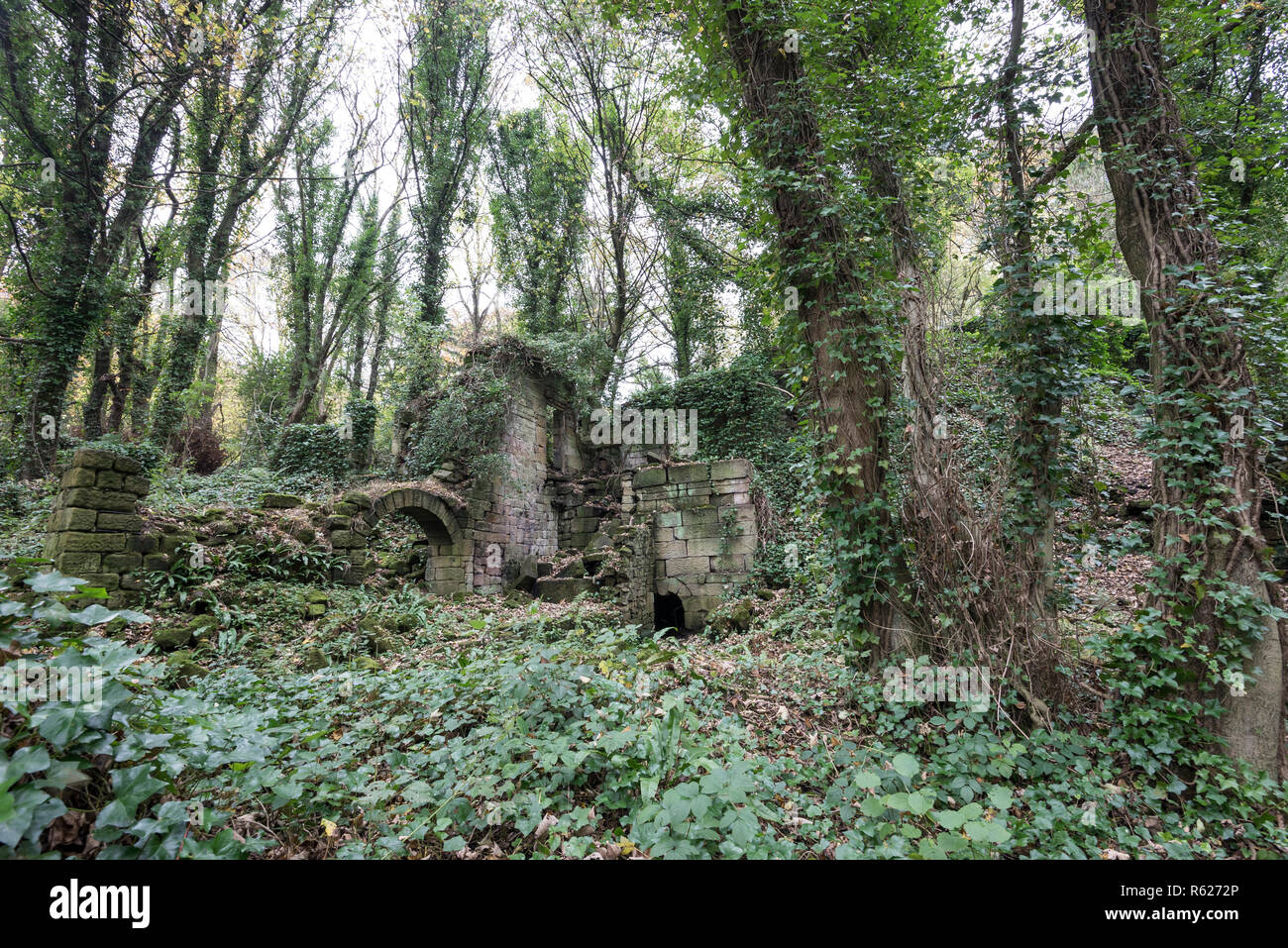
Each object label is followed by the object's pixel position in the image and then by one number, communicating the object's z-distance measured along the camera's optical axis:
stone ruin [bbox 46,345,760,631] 5.68
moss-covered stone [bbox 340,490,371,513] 8.42
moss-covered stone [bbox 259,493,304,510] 8.12
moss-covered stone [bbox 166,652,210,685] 4.23
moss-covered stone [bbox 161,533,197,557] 6.14
